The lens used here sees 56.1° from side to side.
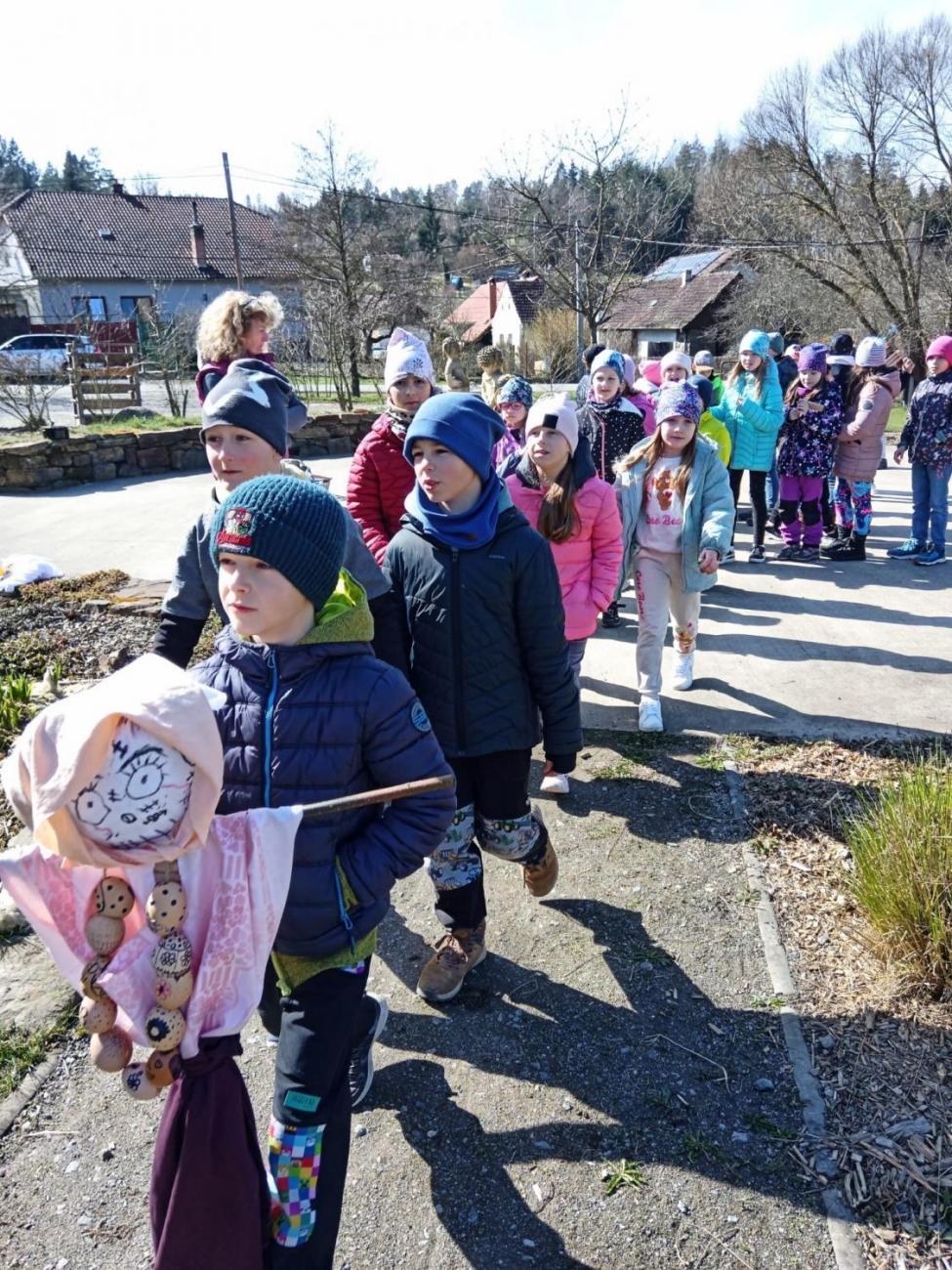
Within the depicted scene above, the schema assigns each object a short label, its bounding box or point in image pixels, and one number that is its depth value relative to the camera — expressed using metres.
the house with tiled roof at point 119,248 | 43.28
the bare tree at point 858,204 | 26.98
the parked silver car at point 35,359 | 15.12
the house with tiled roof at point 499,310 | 48.22
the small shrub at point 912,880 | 2.77
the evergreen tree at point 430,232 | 64.69
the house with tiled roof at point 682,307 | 46.28
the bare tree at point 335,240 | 27.97
